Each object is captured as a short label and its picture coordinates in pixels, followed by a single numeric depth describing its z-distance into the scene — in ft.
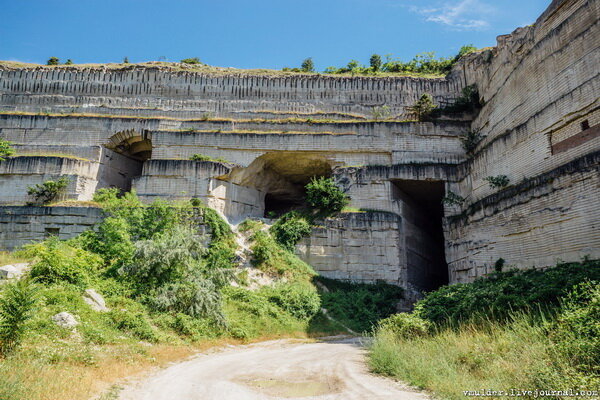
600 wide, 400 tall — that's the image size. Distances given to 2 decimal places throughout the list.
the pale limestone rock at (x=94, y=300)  38.81
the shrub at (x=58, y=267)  40.59
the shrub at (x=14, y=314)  25.77
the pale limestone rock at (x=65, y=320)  31.86
